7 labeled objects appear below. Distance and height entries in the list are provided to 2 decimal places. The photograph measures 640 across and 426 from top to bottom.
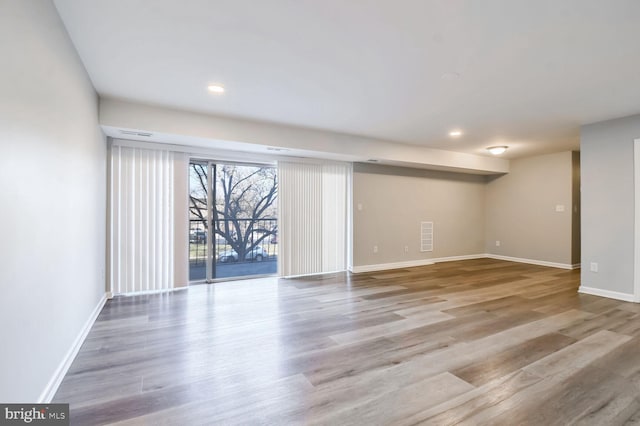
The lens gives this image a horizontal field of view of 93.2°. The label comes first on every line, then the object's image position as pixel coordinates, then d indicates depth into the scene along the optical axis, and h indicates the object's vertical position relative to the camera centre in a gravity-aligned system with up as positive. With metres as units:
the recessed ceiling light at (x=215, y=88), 3.22 +1.36
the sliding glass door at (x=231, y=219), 5.17 -0.12
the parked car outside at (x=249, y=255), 6.54 -0.94
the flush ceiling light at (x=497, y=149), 5.87 +1.24
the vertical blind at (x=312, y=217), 5.47 -0.08
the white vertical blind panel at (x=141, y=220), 4.25 -0.10
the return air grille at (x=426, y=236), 6.98 -0.55
